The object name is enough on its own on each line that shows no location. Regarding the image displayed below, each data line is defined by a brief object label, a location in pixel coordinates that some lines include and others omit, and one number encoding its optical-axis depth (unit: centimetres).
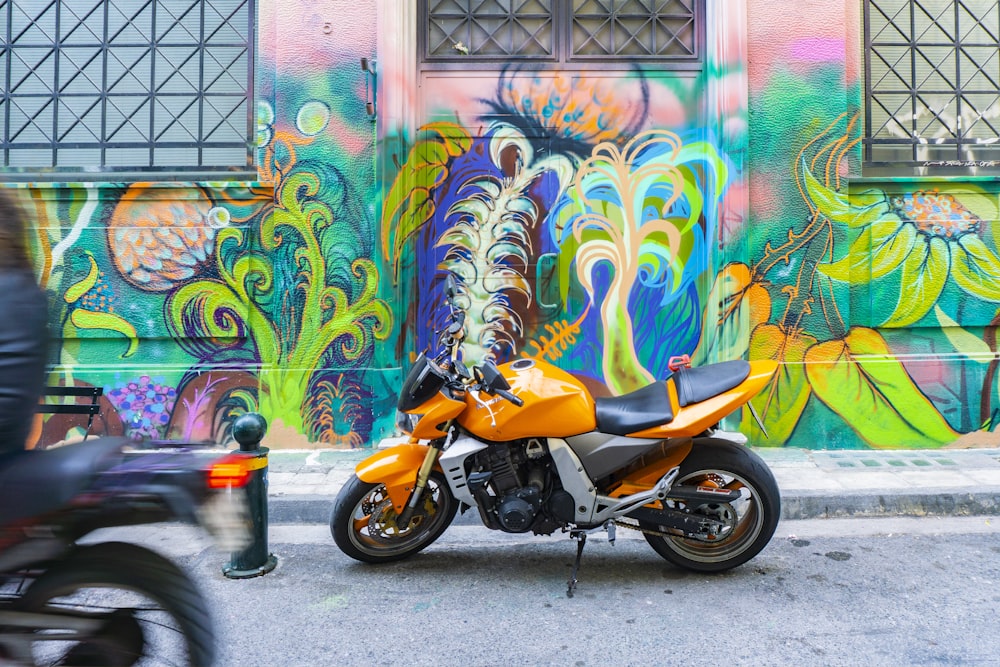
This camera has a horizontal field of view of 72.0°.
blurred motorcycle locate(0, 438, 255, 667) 187
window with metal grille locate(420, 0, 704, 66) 651
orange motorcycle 351
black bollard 383
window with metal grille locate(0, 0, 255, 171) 642
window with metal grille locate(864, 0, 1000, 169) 638
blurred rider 185
